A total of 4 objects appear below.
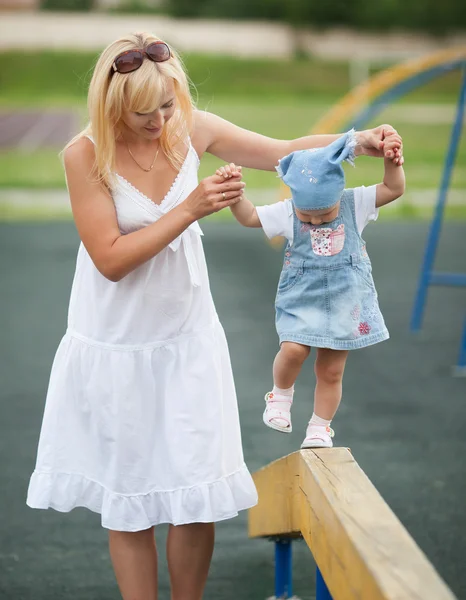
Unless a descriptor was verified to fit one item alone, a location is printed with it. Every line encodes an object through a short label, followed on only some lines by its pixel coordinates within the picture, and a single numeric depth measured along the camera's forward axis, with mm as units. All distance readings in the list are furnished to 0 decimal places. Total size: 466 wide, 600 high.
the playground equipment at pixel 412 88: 13783
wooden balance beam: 3527
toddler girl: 5102
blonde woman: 4918
